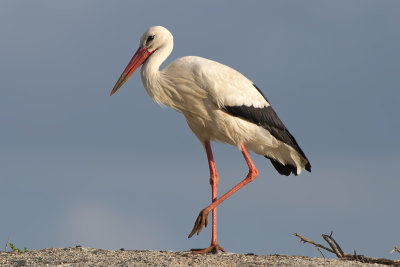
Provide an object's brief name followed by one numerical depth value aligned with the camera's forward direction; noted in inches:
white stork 708.0
